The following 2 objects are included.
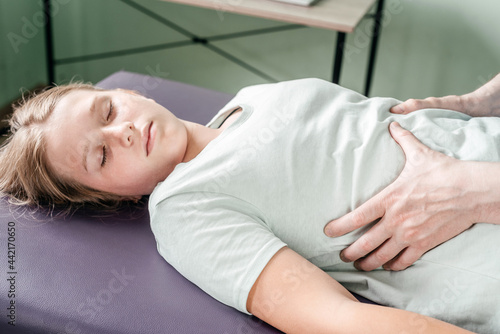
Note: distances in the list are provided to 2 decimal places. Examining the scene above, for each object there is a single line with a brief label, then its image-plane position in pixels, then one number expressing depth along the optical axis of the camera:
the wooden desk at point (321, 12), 1.87
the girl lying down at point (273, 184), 0.96
